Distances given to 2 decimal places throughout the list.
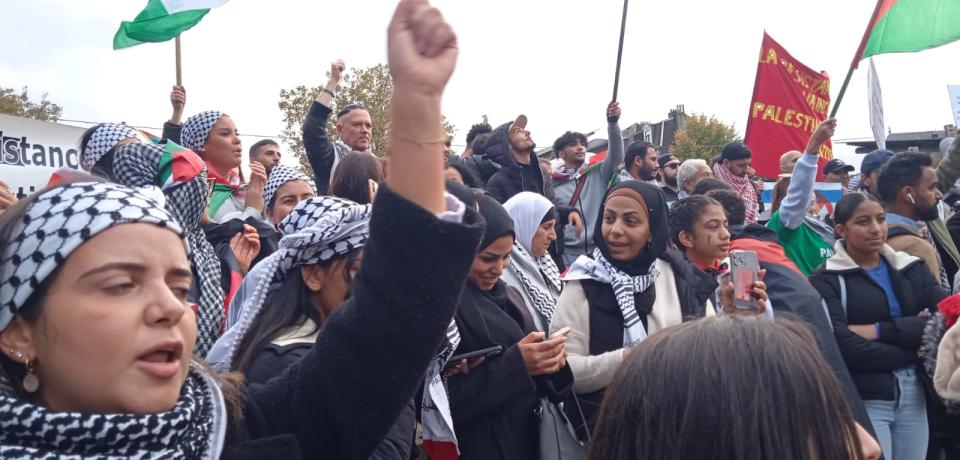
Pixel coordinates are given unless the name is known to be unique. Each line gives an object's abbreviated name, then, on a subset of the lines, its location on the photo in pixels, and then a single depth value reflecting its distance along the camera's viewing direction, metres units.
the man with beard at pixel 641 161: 7.83
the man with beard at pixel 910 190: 5.25
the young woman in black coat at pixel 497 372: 3.02
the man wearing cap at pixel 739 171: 8.12
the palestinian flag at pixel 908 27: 6.91
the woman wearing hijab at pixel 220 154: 5.01
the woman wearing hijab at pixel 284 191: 4.79
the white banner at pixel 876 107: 7.56
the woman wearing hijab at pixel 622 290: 3.44
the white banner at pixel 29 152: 6.33
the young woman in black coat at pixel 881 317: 4.21
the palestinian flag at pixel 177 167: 3.59
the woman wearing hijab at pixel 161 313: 1.33
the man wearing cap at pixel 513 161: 6.15
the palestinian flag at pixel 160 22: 5.96
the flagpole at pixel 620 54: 7.30
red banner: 7.98
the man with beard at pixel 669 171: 9.42
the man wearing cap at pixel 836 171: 9.03
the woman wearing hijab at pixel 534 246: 3.97
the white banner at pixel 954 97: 8.99
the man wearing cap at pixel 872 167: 6.97
